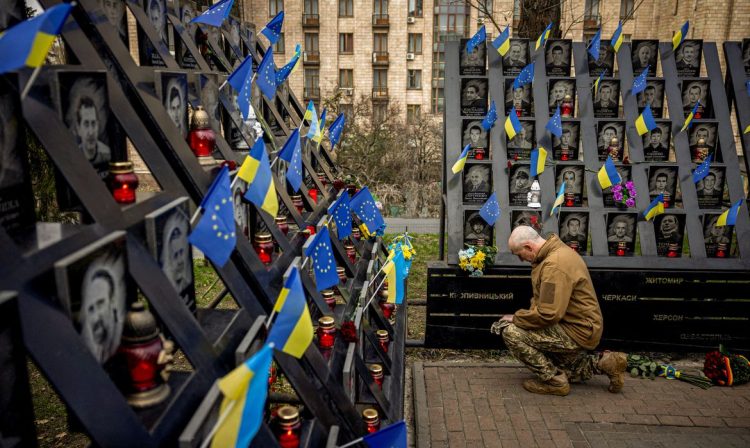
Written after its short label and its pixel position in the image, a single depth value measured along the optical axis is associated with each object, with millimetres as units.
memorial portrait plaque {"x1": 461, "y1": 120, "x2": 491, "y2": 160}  6621
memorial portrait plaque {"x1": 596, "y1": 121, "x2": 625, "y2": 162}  6625
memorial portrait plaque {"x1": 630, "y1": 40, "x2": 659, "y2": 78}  6949
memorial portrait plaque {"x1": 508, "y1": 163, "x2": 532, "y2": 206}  6453
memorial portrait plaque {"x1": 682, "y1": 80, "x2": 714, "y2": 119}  6844
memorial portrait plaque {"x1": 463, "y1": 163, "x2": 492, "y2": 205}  6473
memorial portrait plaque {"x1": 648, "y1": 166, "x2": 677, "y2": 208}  6512
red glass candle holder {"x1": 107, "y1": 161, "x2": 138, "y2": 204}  2221
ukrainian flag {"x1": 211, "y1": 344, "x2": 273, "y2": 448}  1724
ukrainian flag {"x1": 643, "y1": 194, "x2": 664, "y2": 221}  6195
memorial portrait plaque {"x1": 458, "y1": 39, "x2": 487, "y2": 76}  6840
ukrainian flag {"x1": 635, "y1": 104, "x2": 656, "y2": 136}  6477
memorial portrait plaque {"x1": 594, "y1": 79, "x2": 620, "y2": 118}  6785
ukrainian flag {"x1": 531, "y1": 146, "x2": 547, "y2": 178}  6309
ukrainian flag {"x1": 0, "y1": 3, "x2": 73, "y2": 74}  1508
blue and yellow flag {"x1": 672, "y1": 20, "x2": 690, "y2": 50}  6810
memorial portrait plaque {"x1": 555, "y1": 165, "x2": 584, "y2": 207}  6441
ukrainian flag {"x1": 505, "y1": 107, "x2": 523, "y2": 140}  6406
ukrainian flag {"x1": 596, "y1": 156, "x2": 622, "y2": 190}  6138
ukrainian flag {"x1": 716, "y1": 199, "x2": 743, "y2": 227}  6148
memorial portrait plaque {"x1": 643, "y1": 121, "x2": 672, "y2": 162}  6668
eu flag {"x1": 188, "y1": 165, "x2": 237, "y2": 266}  2238
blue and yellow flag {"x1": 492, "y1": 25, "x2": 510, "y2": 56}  6727
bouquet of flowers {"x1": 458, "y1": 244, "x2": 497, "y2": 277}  5945
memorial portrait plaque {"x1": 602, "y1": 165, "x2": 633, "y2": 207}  6457
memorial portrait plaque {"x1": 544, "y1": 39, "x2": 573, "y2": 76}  6863
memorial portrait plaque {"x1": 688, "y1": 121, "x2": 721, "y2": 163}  6691
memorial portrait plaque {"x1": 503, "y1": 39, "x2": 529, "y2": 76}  6883
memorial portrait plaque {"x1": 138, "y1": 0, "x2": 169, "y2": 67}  3508
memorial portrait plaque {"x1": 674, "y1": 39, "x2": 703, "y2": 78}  6926
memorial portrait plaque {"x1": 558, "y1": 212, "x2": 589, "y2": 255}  6371
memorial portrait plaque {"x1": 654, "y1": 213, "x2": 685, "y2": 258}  6363
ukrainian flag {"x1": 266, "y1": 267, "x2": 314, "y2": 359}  2279
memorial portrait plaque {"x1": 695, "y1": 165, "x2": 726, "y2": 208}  6520
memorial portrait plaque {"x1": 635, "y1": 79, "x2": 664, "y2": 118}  6812
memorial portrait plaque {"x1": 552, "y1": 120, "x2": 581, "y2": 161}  6625
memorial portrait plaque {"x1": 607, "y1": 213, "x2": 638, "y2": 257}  6336
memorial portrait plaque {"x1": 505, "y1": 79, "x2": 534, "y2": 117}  6773
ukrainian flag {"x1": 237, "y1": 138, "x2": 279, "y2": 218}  2783
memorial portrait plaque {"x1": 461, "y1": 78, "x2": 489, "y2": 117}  6742
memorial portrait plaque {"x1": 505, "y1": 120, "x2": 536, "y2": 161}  6641
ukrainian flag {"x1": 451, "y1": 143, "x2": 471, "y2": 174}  6208
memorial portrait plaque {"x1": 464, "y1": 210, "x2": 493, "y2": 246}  6348
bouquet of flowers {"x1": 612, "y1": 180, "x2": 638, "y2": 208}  6363
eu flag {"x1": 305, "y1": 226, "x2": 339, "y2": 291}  3406
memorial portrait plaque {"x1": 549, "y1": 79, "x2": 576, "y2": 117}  6785
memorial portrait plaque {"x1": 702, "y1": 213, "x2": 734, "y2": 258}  6309
